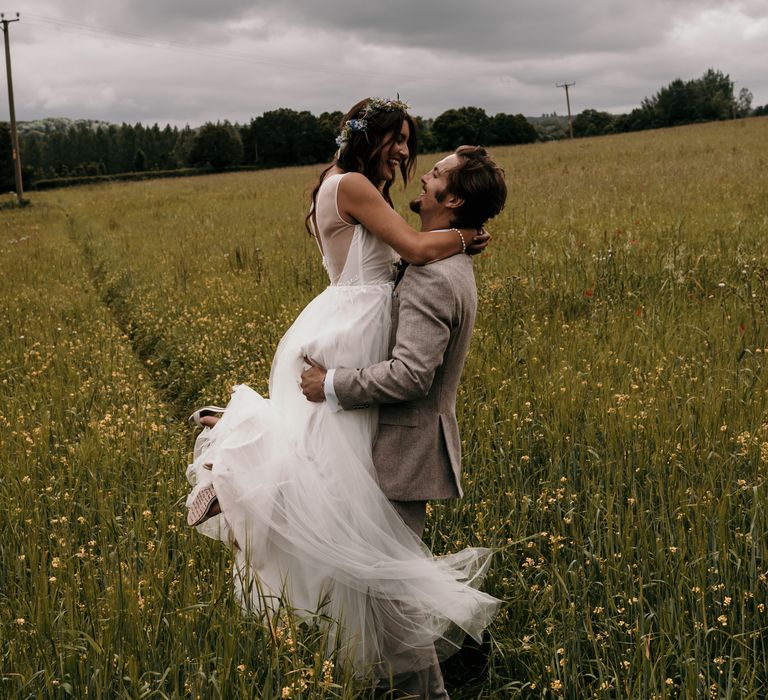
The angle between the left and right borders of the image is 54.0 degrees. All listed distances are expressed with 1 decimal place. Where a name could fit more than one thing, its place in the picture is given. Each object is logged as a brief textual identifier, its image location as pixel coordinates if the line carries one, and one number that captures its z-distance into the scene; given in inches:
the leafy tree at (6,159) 2655.0
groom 107.7
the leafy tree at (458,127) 3479.3
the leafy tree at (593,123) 3740.2
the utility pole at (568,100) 2844.7
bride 111.0
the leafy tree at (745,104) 4274.1
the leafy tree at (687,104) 3678.6
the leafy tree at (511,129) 3607.3
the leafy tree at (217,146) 3971.5
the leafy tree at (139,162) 4857.3
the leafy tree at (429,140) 3157.0
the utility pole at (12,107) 1523.1
